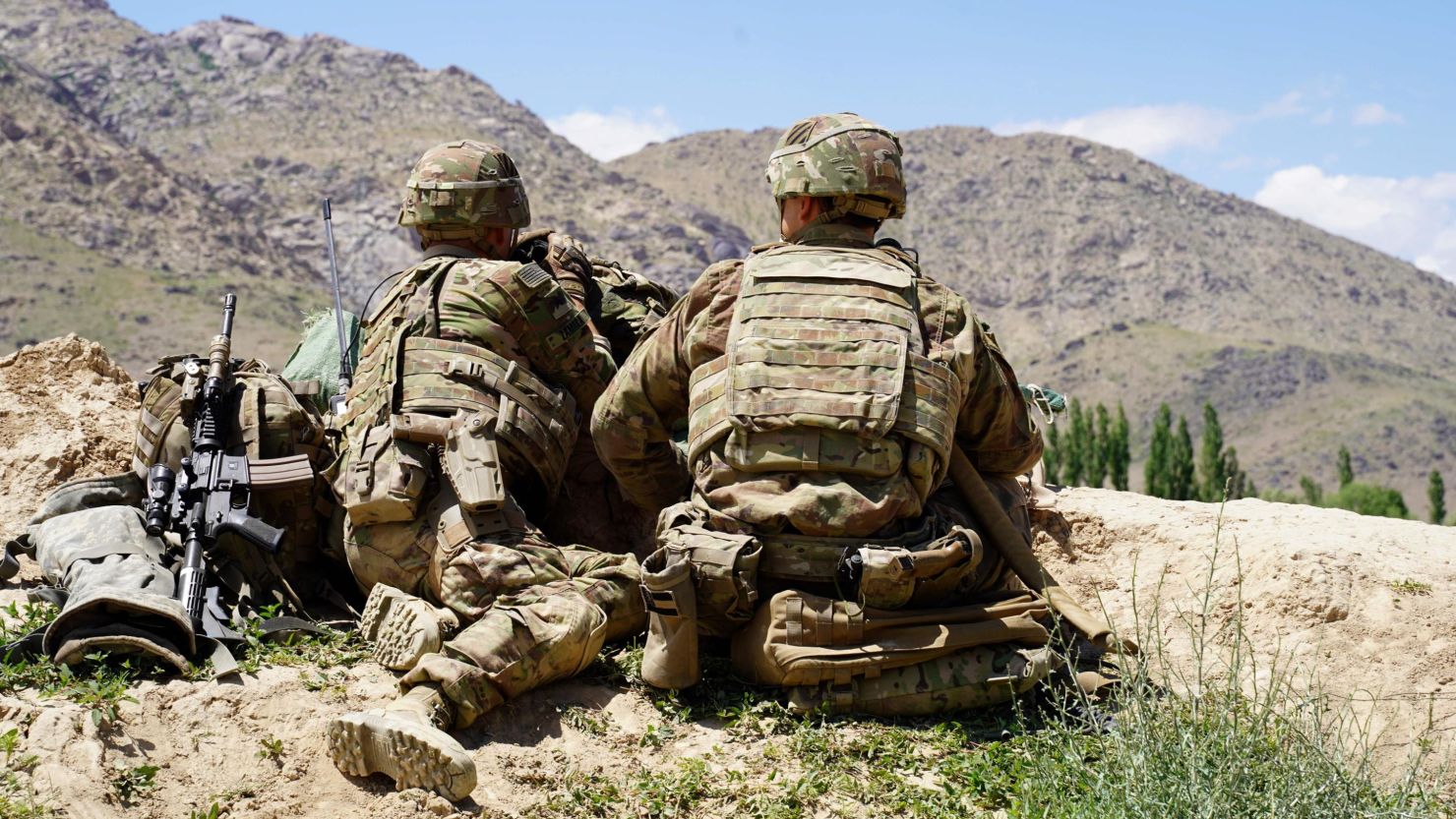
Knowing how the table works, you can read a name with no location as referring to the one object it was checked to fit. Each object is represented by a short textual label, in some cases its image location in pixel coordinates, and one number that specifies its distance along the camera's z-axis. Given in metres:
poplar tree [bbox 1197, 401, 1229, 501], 39.07
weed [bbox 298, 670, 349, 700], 5.33
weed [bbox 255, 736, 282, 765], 4.84
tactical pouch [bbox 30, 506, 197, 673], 5.16
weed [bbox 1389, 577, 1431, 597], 6.49
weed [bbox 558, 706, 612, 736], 5.27
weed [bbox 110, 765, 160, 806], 4.53
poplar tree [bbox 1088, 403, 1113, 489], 39.47
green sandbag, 7.57
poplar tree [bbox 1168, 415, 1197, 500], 38.09
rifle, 5.93
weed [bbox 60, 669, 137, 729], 4.80
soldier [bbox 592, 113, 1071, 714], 5.26
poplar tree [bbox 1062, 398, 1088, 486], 39.84
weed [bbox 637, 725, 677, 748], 5.21
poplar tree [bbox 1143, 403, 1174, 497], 38.88
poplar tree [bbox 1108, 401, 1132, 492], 38.72
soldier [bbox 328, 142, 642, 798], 5.04
